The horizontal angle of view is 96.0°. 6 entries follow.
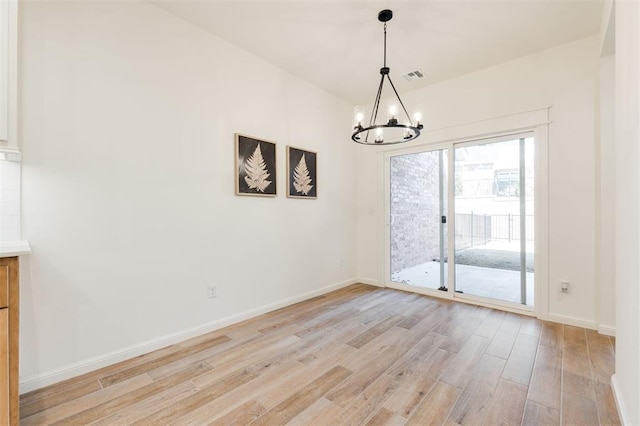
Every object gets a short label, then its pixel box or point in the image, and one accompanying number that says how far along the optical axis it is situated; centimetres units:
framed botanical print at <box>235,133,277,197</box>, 300
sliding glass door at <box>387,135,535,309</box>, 331
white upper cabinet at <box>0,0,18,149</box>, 167
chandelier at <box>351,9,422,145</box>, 227
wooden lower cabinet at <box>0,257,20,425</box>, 131
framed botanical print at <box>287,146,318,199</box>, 355
